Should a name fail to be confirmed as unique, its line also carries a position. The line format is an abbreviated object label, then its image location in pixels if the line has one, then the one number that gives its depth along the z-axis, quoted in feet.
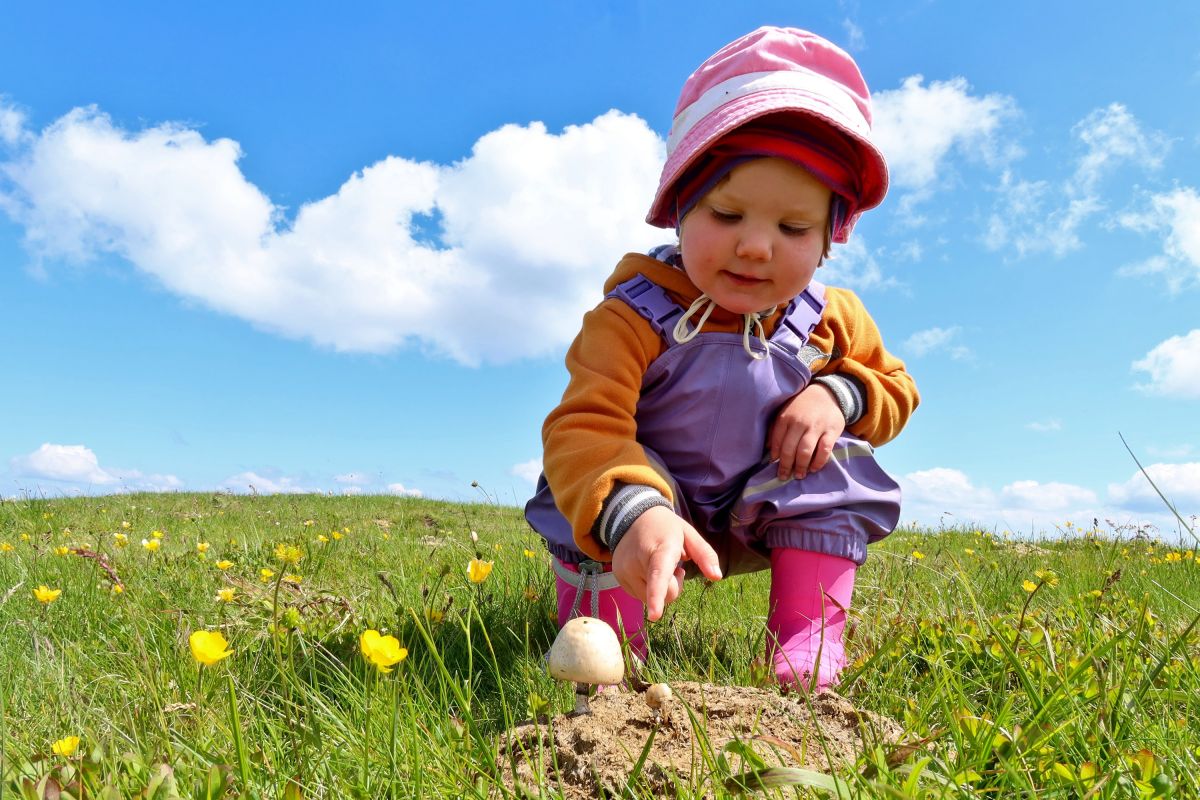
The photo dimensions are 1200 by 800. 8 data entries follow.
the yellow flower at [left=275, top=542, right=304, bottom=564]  2.80
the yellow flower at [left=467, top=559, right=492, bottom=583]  2.11
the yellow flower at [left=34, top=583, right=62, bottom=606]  2.88
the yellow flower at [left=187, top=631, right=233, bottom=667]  1.50
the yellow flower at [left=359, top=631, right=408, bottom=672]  1.53
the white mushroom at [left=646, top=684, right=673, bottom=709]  1.78
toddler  2.45
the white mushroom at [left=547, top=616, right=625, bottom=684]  1.78
